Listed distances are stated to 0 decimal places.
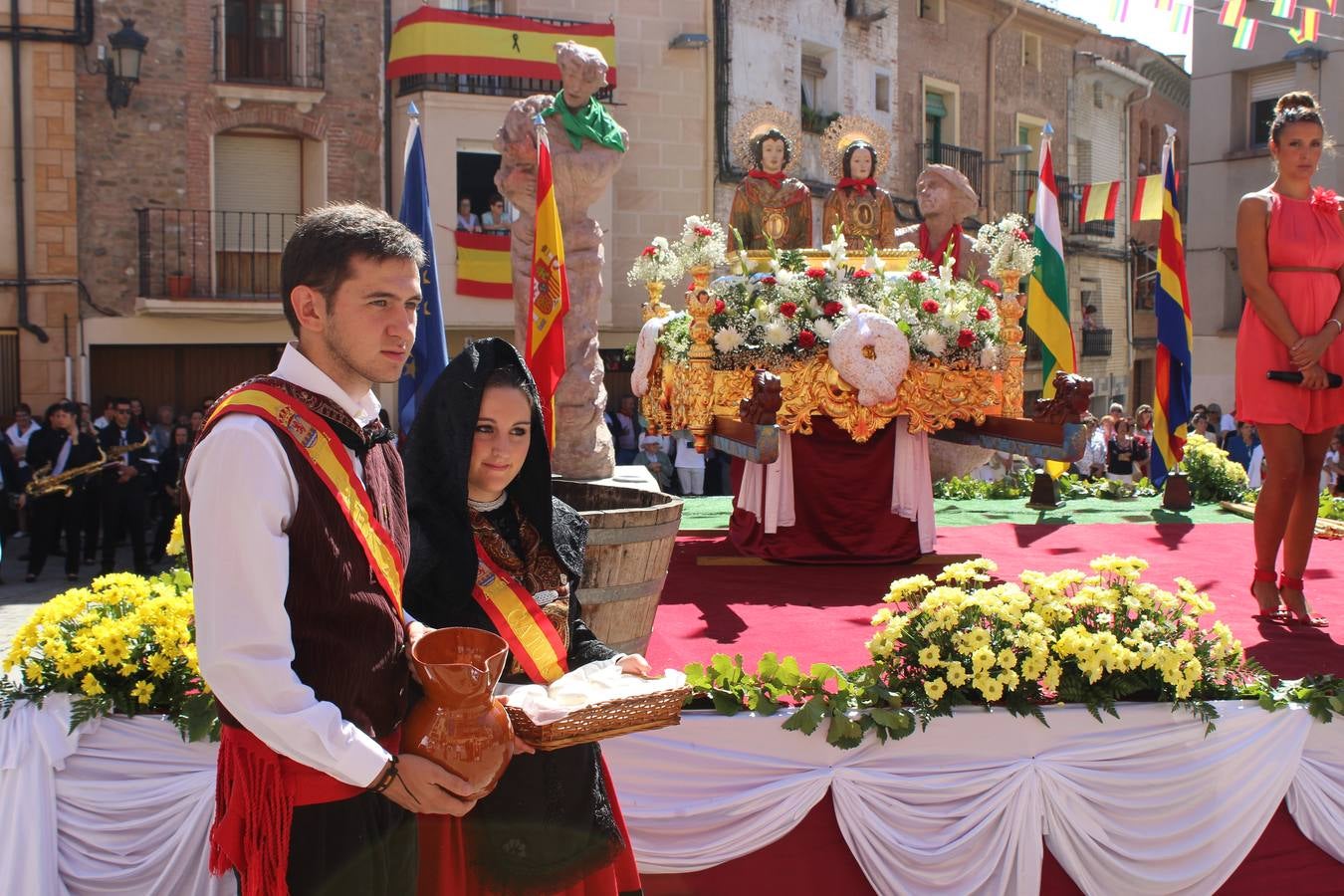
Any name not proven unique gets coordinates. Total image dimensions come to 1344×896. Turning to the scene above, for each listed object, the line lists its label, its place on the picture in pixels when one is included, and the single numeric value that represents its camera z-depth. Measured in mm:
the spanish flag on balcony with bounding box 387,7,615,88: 17984
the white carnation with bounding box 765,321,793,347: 7273
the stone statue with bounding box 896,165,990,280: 8539
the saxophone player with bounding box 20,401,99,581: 11328
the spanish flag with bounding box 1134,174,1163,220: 15258
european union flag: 7234
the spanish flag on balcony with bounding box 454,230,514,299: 18406
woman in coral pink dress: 5371
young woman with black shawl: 2721
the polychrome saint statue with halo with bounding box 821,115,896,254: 8578
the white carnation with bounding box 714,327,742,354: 7480
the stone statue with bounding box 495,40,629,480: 7719
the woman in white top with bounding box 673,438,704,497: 14727
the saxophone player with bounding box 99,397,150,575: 11336
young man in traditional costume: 2162
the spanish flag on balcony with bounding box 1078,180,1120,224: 19655
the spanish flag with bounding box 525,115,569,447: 6648
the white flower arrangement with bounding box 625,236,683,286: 8391
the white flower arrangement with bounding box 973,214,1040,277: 7949
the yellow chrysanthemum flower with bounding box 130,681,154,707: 3910
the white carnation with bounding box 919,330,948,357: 7297
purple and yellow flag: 10312
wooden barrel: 4500
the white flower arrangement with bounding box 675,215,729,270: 7938
